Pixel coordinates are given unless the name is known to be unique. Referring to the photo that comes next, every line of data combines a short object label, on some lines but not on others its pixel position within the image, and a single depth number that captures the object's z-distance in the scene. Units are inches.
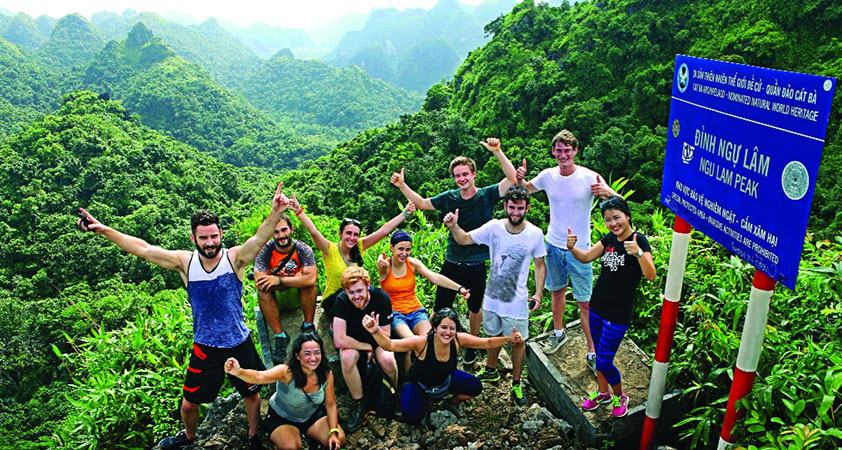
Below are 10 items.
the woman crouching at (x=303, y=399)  144.8
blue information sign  89.0
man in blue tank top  142.6
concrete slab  152.0
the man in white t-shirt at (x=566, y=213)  167.9
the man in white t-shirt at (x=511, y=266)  162.7
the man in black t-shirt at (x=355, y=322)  157.5
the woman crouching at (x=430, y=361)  156.3
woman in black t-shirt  143.6
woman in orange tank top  175.0
